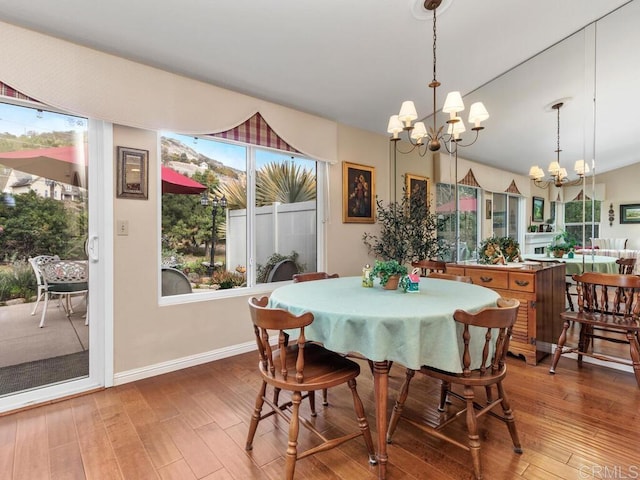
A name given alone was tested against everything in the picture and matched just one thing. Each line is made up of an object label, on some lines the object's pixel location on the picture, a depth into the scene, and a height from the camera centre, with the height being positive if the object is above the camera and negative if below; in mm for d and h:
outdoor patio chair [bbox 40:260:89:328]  2375 -326
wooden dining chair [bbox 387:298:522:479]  1498 -644
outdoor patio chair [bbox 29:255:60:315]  2313 -222
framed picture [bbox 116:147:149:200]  2539 +497
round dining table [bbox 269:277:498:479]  1520 -456
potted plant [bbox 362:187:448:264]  4184 +8
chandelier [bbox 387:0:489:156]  2197 +853
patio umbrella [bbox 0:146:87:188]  2236 +518
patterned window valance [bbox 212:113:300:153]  3029 +973
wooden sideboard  2895 -552
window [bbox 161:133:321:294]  2953 +216
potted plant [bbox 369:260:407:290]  2143 -242
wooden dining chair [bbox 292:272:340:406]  2627 -330
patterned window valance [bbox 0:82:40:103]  2023 +894
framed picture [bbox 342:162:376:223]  3992 +543
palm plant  3473 +583
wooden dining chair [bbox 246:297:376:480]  1508 -684
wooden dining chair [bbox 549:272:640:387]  2453 -617
